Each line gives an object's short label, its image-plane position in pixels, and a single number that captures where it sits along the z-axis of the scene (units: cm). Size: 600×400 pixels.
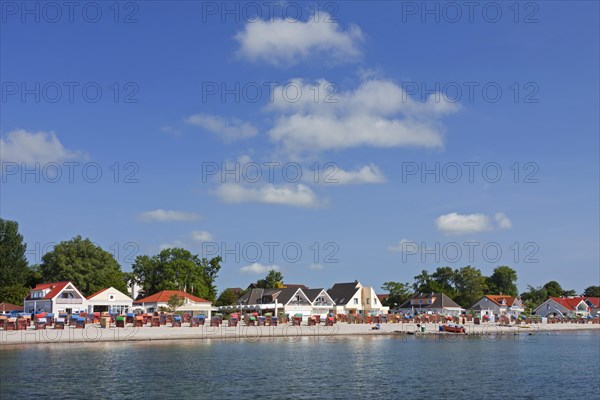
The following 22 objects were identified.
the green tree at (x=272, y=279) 11681
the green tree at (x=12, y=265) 9144
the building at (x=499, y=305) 12379
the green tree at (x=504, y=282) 15188
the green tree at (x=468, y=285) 13012
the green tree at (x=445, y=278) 13095
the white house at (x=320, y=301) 10488
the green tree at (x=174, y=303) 8225
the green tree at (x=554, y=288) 16562
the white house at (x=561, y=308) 13500
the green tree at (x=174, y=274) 10112
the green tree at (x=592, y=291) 17788
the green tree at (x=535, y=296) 15112
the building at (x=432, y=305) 11494
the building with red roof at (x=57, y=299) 8269
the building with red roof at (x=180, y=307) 8675
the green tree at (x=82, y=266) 9500
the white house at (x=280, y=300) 9826
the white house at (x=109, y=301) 8681
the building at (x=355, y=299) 11425
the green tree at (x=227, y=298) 10806
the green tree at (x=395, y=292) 12656
